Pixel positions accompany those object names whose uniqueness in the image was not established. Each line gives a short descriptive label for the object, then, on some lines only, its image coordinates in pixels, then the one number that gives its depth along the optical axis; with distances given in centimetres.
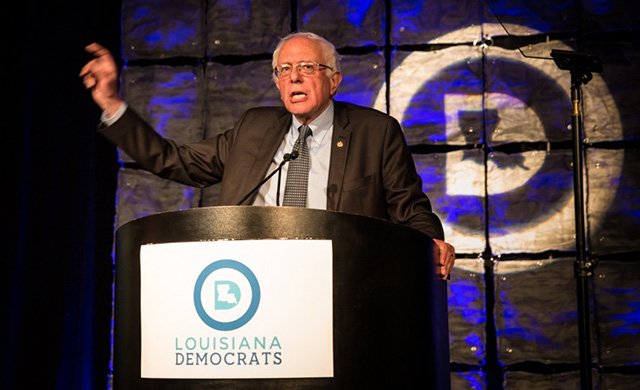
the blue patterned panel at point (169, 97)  723
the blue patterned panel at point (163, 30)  734
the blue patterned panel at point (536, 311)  638
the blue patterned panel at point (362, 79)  699
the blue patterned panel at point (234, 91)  714
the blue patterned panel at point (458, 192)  663
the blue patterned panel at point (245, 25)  722
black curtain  639
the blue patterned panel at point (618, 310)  625
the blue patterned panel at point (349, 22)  708
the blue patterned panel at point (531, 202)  651
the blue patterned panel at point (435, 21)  689
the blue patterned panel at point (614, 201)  639
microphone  381
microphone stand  505
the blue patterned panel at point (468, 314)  652
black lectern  299
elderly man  449
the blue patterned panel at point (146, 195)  712
